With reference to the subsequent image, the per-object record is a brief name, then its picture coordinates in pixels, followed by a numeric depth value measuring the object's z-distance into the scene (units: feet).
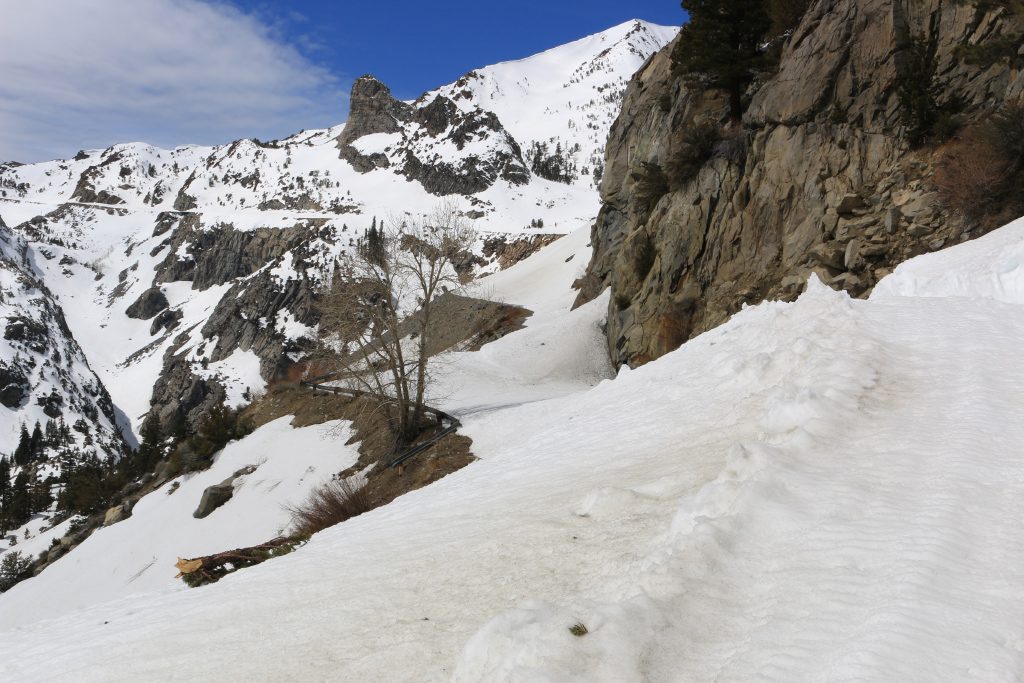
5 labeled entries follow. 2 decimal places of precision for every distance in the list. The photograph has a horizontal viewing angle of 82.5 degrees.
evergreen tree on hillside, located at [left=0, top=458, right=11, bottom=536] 148.07
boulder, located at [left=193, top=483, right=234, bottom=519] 59.21
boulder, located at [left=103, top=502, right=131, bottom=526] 73.61
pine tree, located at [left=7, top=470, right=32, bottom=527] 152.82
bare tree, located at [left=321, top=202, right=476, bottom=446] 54.34
